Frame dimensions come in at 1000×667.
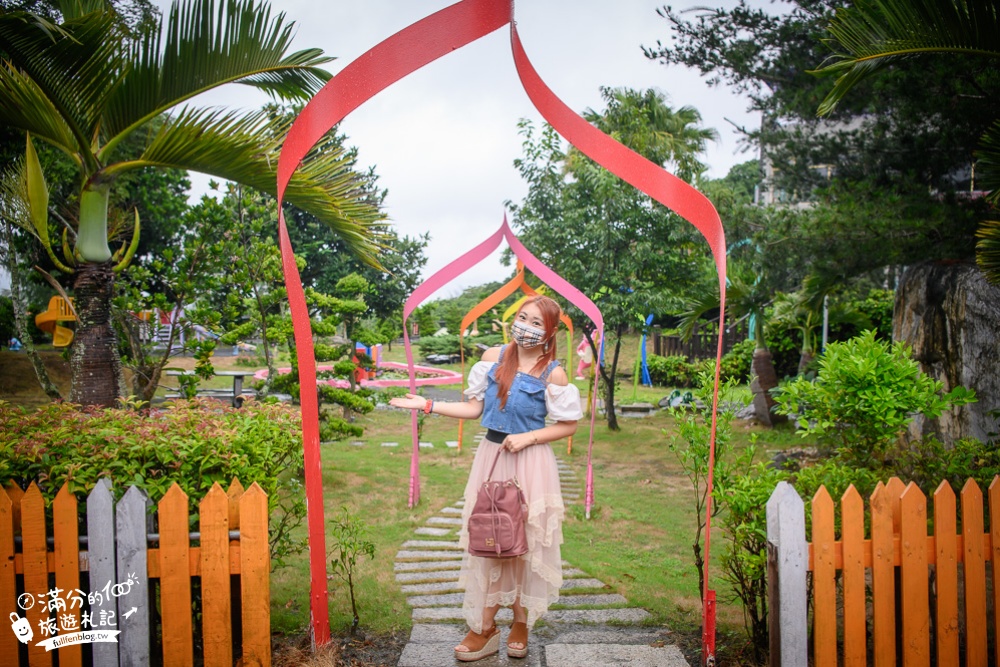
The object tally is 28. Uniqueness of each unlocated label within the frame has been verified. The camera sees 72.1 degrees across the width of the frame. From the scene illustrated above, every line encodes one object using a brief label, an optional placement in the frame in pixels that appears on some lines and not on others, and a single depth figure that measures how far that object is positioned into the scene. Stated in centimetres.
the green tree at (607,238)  960
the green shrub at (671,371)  1745
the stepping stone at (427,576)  430
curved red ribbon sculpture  248
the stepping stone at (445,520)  573
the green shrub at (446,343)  2583
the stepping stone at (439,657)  307
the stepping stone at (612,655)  304
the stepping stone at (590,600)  389
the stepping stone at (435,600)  388
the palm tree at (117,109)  387
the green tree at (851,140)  577
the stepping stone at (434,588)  411
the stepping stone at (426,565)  455
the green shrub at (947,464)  320
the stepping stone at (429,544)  508
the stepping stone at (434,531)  541
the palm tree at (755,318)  962
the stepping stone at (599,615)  364
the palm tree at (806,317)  1049
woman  315
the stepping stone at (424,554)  481
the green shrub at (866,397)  314
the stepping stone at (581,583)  423
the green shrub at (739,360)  1321
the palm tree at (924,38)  362
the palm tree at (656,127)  1196
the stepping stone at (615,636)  332
